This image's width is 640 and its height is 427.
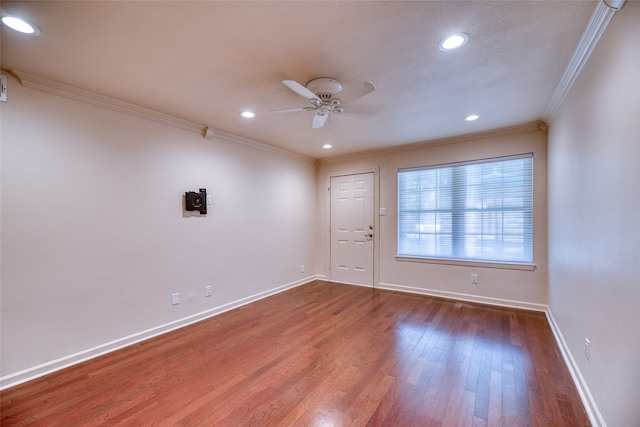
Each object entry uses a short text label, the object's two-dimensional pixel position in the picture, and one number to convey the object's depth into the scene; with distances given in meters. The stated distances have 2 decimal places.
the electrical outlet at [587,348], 1.85
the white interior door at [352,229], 4.97
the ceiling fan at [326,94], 2.15
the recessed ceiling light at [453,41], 1.77
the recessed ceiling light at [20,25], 1.59
